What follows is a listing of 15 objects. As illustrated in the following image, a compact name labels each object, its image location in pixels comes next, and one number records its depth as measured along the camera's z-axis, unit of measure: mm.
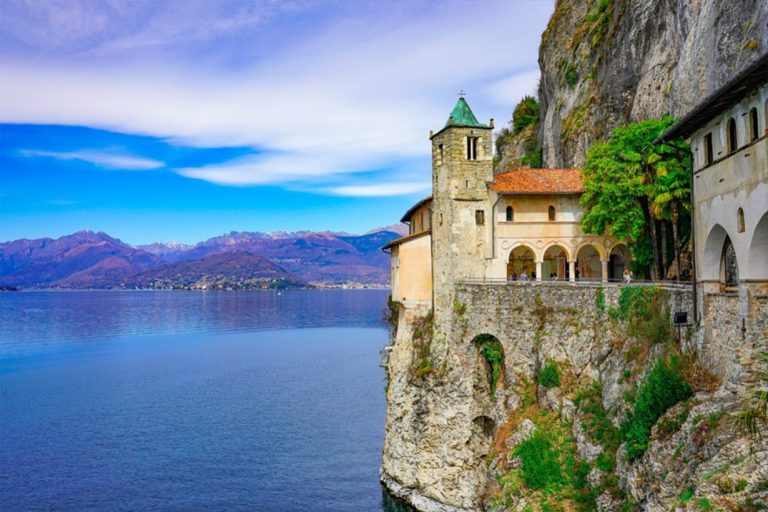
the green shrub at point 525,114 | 77438
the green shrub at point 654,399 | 22578
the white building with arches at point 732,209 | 18891
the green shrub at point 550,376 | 33000
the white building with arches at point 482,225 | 39562
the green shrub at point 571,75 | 56344
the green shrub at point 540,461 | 29828
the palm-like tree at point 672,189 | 33500
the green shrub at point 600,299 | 30844
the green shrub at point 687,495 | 17516
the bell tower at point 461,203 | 39344
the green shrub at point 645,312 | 25875
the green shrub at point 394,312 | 46884
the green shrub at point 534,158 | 65169
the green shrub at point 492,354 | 37178
